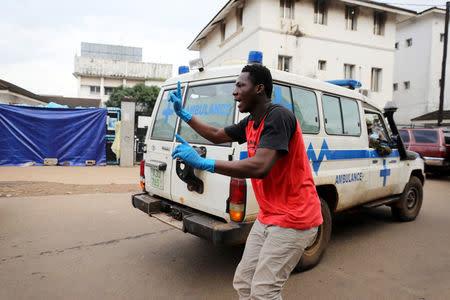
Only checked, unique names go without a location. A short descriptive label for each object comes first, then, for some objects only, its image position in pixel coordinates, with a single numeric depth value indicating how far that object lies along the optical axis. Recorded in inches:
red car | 427.2
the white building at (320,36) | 768.3
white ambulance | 117.9
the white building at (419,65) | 1037.2
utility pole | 686.5
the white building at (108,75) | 2052.2
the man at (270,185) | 67.6
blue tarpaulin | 423.5
